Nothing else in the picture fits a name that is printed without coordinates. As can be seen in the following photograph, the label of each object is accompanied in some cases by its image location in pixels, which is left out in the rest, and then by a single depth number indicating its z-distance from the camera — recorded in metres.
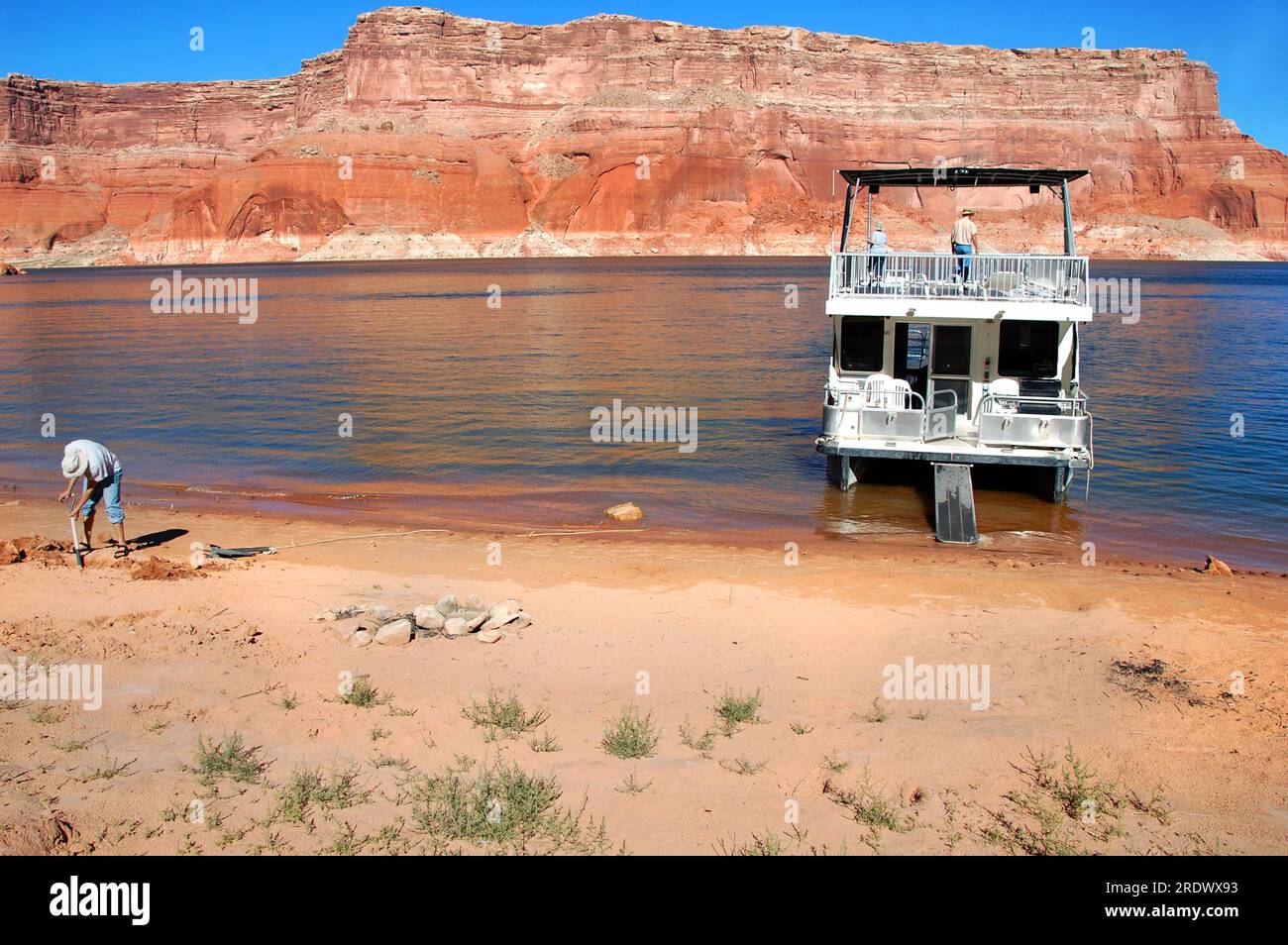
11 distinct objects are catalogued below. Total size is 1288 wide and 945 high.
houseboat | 14.50
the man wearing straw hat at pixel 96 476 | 11.48
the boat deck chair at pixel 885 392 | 15.16
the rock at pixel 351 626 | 9.01
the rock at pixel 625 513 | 14.92
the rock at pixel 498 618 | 9.32
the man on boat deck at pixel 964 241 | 15.82
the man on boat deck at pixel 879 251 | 16.02
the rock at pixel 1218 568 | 12.16
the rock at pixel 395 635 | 8.81
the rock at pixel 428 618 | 9.22
